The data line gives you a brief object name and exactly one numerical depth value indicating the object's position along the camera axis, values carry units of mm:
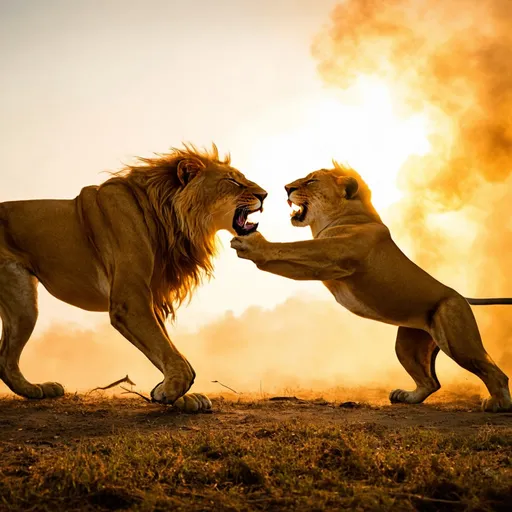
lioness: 6262
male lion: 6637
